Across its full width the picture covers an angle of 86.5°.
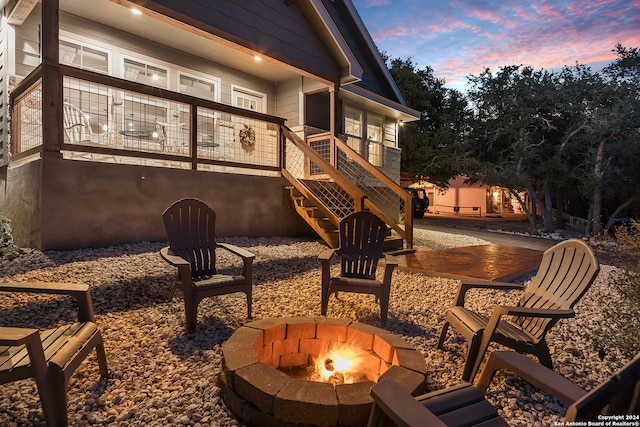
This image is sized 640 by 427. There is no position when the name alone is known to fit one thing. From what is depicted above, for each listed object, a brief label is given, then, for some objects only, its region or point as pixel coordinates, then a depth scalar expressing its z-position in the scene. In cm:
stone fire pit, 170
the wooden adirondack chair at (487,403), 94
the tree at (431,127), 1602
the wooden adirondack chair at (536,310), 229
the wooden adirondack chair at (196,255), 297
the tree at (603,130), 1234
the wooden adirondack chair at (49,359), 159
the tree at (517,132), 1351
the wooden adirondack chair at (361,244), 403
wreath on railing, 903
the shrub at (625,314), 276
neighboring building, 3042
